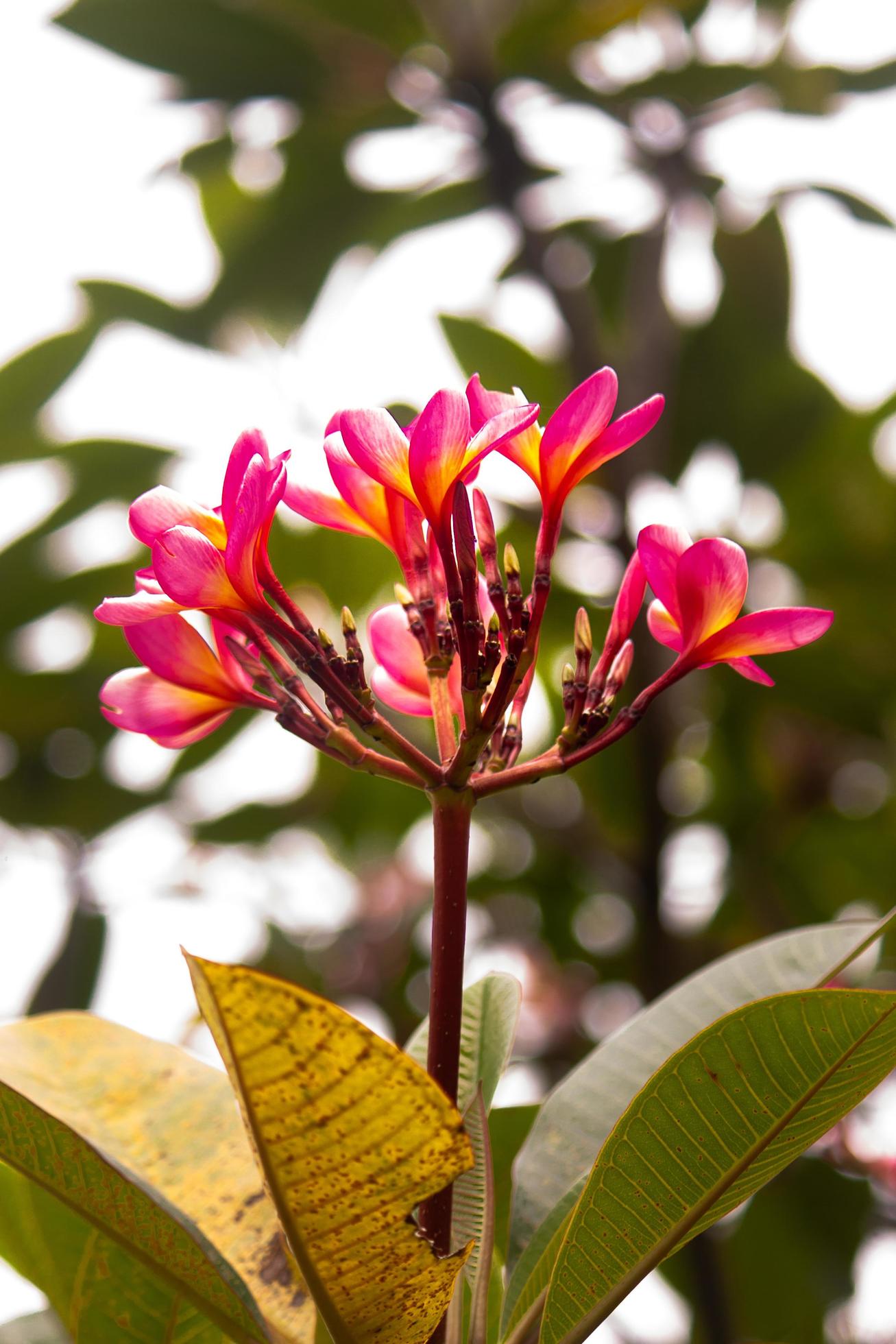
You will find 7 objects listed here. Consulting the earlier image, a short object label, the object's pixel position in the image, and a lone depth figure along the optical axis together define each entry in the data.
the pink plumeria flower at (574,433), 1.26
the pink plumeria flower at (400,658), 1.31
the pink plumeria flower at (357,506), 1.28
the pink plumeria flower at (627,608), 1.28
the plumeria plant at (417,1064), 1.17
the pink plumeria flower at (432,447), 1.23
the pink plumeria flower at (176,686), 1.27
